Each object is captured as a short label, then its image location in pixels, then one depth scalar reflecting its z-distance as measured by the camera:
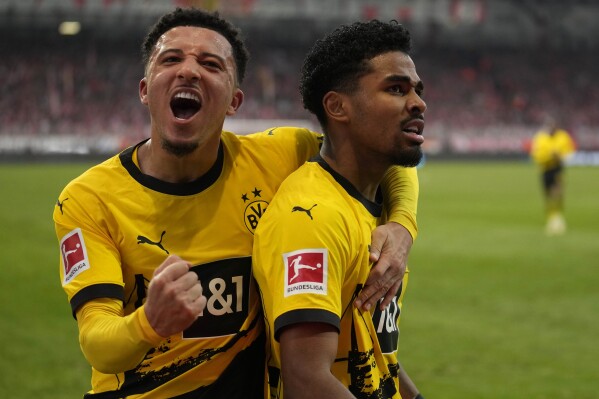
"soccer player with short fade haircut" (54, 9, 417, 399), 3.12
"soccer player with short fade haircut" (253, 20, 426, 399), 2.75
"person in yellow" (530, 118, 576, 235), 17.30
